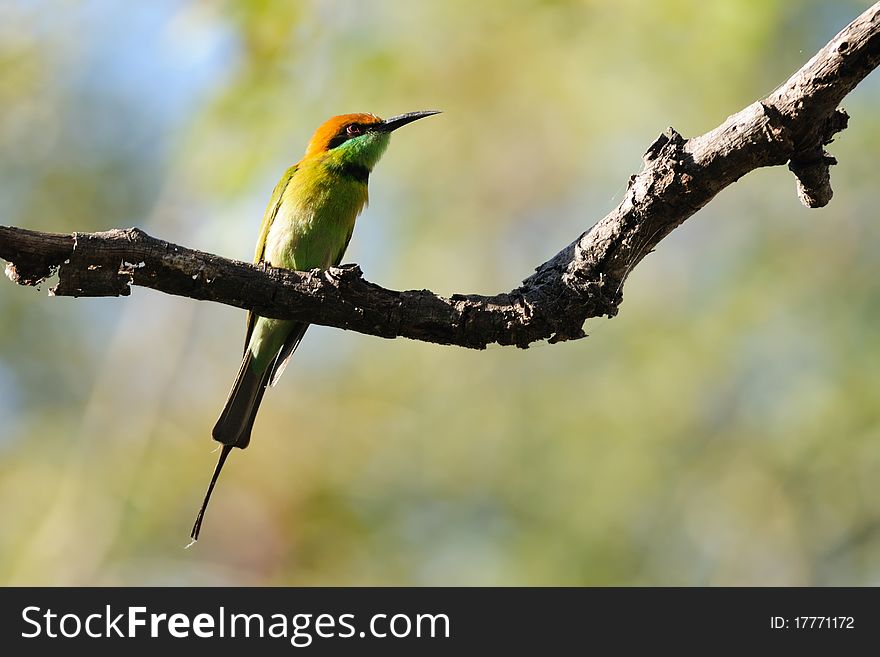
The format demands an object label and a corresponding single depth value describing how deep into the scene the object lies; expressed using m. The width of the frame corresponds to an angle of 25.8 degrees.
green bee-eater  6.70
